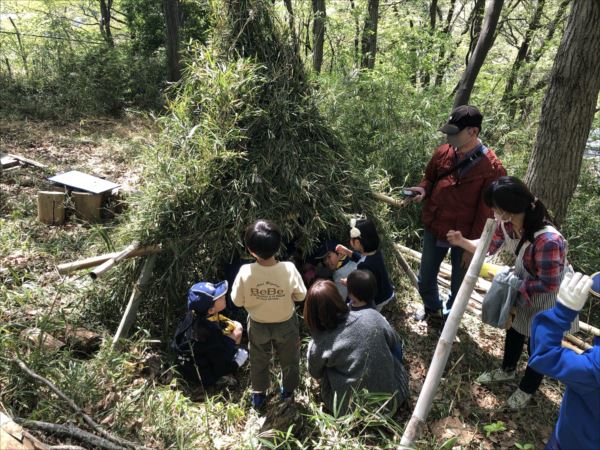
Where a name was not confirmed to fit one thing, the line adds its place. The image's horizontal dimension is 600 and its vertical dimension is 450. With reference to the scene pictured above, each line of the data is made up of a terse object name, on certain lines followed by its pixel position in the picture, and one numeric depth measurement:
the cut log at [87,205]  5.40
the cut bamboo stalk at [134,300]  3.43
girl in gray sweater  2.81
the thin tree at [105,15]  14.82
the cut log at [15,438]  1.96
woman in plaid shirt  2.62
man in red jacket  3.29
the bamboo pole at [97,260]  3.10
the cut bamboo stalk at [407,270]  4.23
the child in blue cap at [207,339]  3.12
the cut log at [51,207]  5.27
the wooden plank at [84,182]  5.48
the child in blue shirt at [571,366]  1.76
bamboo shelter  3.65
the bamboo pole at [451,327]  2.11
